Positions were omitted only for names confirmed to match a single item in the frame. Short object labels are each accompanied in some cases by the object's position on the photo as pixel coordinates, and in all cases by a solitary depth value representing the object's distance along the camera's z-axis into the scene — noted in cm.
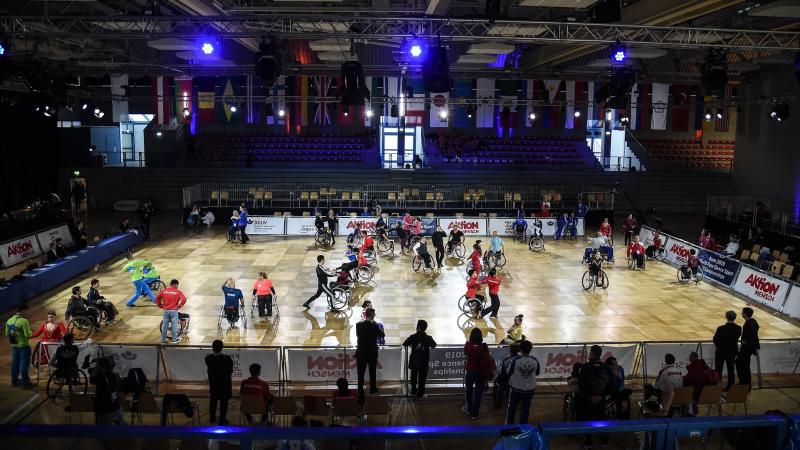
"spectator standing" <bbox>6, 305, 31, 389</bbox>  1120
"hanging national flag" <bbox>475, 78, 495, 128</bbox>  3392
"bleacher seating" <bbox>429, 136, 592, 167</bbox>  3916
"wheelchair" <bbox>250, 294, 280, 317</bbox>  1596
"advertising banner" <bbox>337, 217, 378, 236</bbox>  2797
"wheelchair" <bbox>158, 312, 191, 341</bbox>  1450
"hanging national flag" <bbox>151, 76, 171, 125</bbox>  3472
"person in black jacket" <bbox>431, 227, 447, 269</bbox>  2088
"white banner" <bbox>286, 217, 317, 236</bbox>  2877
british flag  3488
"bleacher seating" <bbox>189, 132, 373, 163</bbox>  3844
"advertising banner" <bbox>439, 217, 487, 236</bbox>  2873
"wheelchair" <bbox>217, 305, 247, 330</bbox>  1470
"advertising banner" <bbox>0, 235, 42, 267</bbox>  2111
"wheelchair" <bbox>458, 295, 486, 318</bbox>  1605
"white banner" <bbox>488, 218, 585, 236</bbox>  2936
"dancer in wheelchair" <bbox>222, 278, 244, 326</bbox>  1465
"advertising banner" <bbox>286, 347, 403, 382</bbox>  1135
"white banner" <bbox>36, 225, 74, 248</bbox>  2312
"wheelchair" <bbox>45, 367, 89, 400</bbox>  1045
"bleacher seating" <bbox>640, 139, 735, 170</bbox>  4088
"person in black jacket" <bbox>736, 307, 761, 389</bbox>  1131
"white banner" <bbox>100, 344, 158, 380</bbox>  1115
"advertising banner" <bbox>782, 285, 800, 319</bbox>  1684
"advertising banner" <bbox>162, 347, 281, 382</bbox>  1136
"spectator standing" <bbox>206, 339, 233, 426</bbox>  928
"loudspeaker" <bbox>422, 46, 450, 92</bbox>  1716
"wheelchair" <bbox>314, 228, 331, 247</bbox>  2600
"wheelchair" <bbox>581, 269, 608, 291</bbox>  1936
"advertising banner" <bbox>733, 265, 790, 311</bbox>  1761
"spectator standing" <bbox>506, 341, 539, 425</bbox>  929
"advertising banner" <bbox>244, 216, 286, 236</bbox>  2884
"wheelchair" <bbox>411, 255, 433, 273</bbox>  2183
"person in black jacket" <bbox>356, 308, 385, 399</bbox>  1064
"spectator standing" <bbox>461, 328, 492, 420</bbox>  998
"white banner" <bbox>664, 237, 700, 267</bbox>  2232
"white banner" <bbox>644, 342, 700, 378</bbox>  1178
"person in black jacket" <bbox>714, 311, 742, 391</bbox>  1120
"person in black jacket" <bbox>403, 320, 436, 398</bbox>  1079
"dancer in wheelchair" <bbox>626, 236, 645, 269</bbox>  2247
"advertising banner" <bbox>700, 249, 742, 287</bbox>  1984
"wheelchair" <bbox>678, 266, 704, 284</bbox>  2047
